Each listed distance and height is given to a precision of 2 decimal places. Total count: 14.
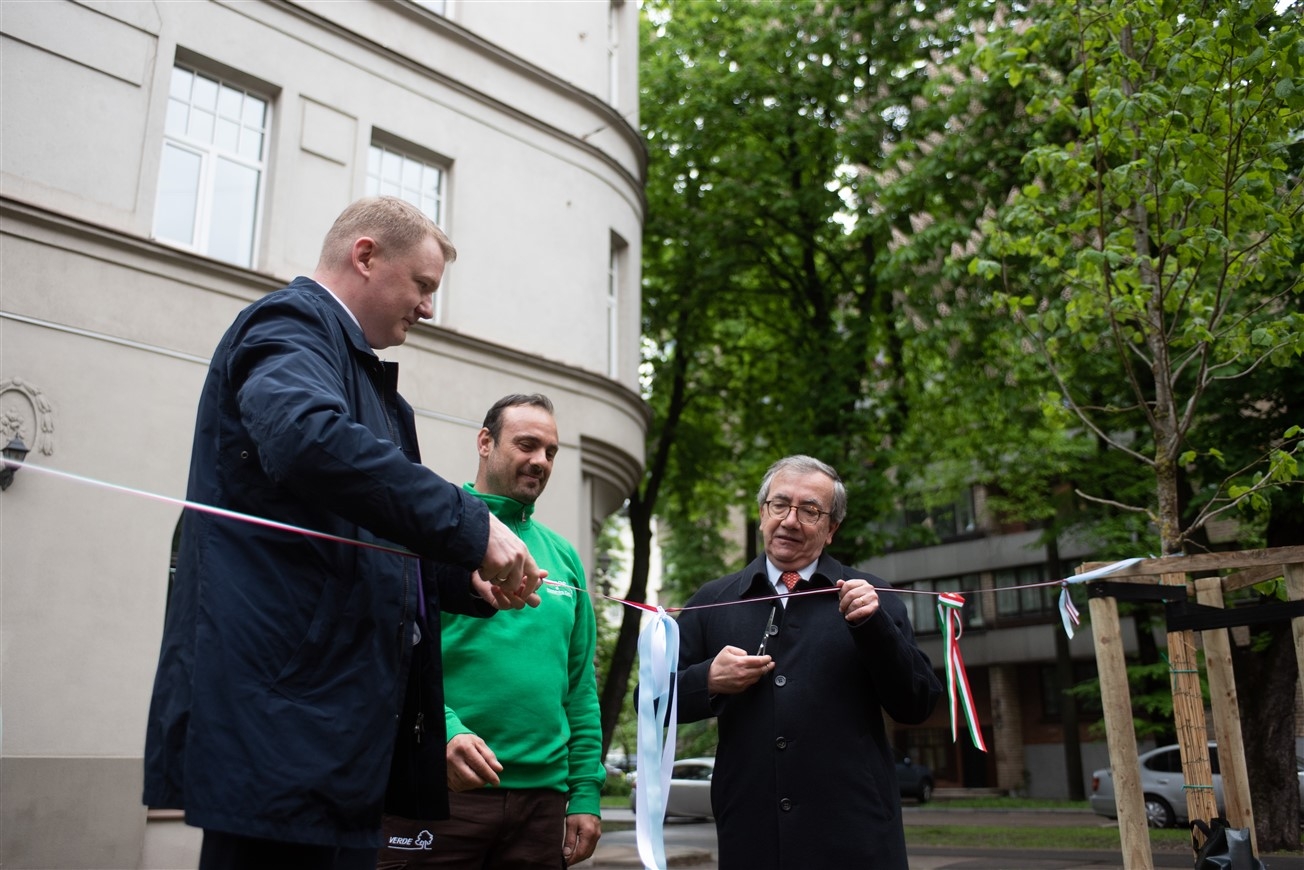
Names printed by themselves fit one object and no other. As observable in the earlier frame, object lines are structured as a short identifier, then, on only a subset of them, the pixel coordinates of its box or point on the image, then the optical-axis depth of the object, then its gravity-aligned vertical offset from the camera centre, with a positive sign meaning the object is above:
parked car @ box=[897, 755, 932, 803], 35.41 -0.85
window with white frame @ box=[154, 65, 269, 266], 11.36 +5.87
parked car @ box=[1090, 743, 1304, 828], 22.42 -0.77
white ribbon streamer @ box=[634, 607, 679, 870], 4.14 +0.18
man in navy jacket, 2.22 +0.31
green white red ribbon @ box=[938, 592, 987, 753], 5.15 +0.42
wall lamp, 9.18 +2.46
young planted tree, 7.28 +3.76
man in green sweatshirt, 3.81 +0.18
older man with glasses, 3.68 +0.20
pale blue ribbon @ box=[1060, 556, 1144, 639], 5.53 +0.77
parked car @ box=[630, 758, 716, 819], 25.02 -0.84
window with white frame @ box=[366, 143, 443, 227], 13.35 +6.71
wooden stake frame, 5.67 +0.25
